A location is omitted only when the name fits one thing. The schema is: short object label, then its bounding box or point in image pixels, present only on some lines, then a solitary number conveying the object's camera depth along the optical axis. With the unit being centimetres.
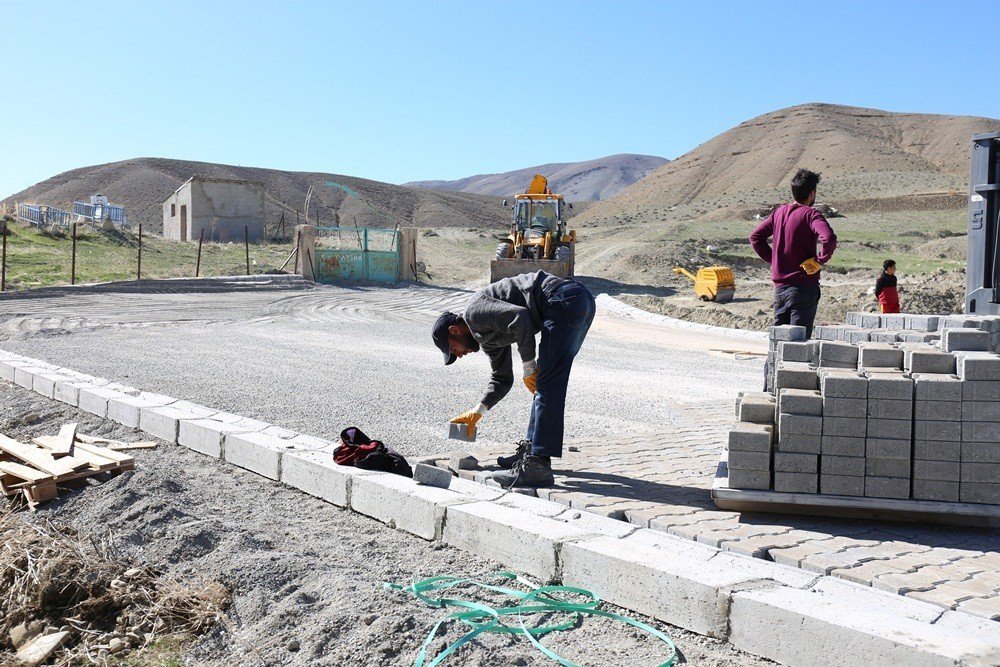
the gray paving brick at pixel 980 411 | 418
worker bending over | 504
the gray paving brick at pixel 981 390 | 417
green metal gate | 2872
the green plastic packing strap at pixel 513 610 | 324
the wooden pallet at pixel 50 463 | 528
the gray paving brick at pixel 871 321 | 646
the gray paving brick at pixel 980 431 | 420
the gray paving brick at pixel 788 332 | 533
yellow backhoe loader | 2256
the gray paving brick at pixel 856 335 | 577
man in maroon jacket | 602
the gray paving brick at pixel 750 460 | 445
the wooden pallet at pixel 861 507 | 427
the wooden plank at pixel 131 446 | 624
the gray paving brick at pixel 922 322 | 599
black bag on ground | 523
